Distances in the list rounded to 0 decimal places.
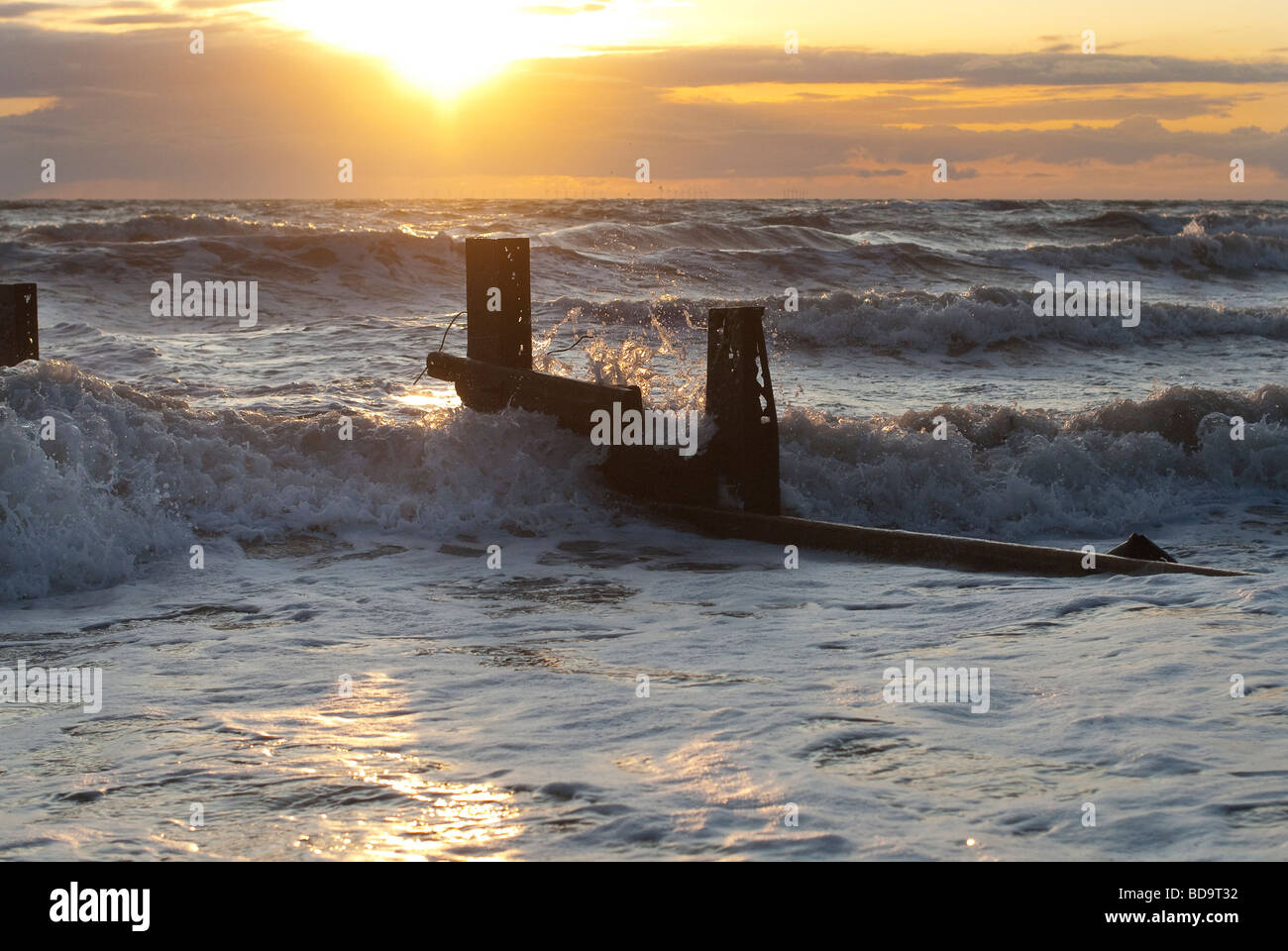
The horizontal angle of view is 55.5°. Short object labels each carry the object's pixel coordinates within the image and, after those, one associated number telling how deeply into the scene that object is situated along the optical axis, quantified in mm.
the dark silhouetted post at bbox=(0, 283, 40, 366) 9234
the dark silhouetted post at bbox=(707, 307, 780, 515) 7855
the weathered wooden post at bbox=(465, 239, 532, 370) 8766
